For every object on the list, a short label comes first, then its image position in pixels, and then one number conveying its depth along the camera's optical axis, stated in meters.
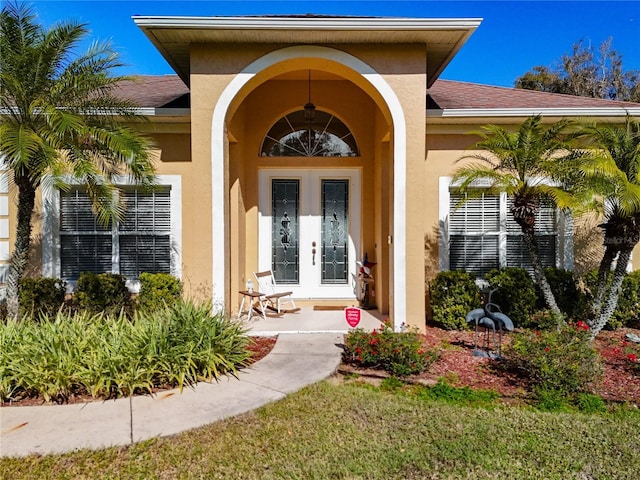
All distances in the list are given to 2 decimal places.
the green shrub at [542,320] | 6.43
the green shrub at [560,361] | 4.54
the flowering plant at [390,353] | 5.15
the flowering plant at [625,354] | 5.45
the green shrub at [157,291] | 7.09
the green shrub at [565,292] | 7.64
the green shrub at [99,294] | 7.20
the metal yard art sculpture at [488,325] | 5.77
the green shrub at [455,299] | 7.45
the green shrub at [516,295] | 7.44
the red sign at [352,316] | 5.59
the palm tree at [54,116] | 5.37
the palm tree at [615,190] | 5.54
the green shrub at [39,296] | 7.13
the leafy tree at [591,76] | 25.69
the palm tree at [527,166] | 6.05
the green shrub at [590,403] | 4.18
